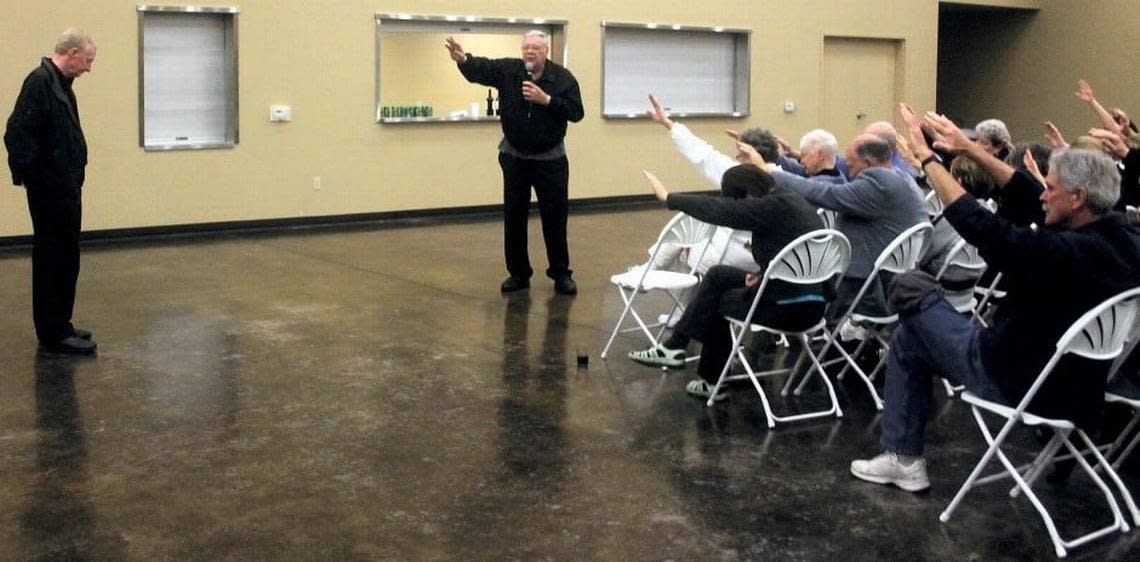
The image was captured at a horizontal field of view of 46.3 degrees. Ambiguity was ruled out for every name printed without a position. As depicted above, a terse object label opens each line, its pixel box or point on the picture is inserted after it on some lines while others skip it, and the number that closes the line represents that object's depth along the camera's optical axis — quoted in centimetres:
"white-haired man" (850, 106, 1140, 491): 374
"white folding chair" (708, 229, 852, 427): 512
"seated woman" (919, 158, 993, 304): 539
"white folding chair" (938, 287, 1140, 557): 374
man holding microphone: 814
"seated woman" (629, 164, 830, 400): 525
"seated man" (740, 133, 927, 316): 553
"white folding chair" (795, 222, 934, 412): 533
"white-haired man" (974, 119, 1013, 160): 710
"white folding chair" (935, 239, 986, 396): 566
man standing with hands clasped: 607
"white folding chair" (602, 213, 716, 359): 611
